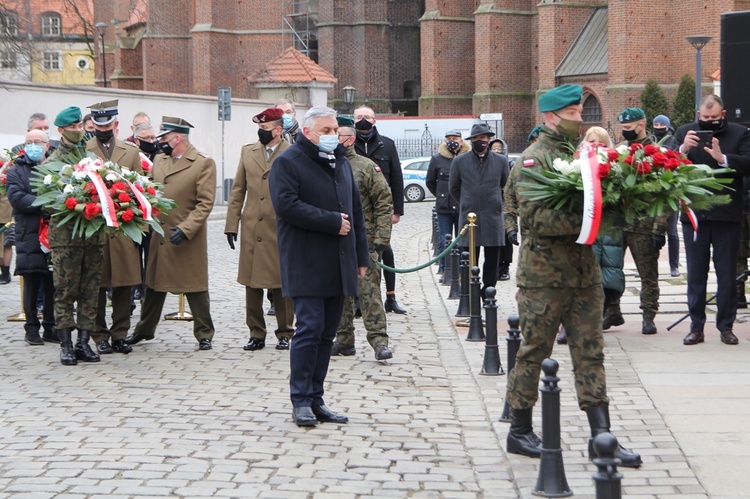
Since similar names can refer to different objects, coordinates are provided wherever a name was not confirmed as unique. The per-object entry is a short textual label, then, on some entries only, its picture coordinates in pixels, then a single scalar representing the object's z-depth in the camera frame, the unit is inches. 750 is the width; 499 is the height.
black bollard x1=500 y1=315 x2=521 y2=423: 289.4
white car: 1565.0
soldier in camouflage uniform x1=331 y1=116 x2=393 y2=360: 380.2
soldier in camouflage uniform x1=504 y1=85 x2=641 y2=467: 238.2
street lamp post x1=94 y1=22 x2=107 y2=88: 2406.0
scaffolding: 2235.5
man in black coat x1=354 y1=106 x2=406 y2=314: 439.8
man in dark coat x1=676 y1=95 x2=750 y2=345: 376.8
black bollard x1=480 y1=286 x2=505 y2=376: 353.1
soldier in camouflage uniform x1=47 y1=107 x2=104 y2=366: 374.6
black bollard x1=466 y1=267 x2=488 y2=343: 418.0
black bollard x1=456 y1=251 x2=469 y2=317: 467.2
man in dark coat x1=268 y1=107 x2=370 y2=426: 282.5
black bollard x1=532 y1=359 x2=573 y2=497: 219.5
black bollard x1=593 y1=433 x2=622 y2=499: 167.5
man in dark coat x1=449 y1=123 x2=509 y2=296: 489.4
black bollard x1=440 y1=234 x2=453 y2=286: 600.5
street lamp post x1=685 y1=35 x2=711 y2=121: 1087.0
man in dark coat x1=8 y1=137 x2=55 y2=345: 412.2
